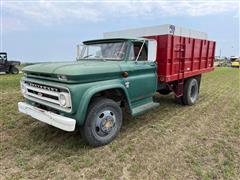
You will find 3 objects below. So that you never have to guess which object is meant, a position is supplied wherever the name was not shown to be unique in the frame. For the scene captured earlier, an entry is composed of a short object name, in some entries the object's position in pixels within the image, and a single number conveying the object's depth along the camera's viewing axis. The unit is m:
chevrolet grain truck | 3.03
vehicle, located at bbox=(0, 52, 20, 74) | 16.94
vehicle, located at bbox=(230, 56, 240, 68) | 35.22
